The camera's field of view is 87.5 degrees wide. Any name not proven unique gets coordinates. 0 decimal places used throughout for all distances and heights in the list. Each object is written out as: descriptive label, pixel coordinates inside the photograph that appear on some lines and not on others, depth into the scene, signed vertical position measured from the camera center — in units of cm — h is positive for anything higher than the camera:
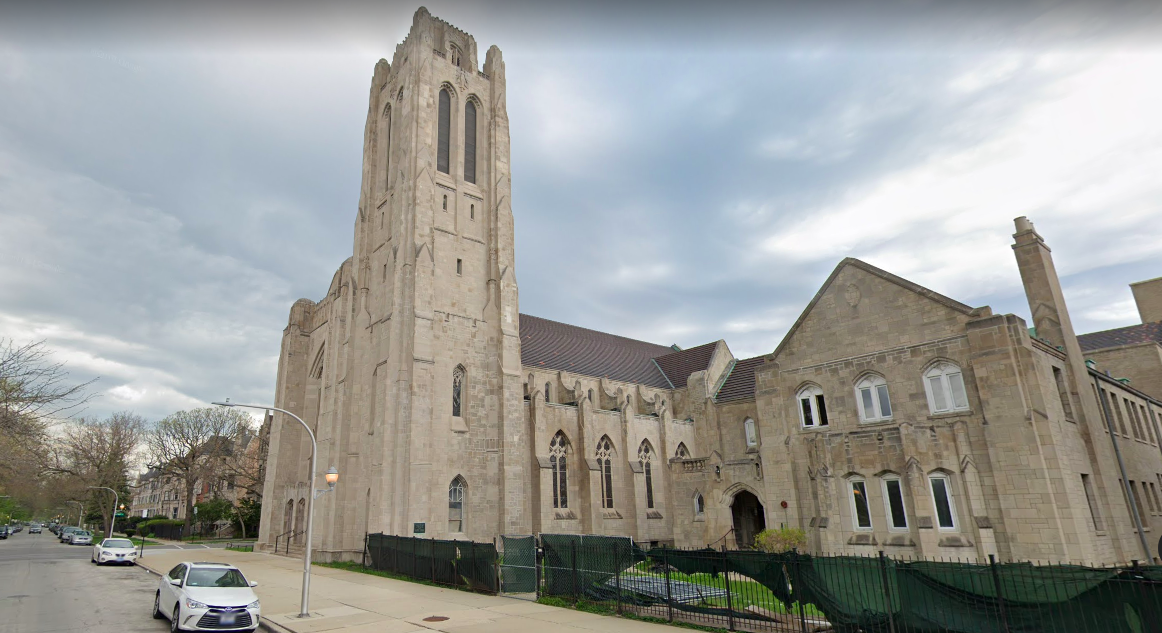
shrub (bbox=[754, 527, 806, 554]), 2006 -152
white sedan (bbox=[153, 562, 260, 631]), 1242 -162
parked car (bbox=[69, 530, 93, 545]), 5081 -100
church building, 1811 +368
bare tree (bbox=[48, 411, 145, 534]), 5412 +578
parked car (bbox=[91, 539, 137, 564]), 2991 -136
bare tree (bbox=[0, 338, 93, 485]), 1464 +260
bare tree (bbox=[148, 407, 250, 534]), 5769 +711
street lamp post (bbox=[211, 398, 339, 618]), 1503 -51
